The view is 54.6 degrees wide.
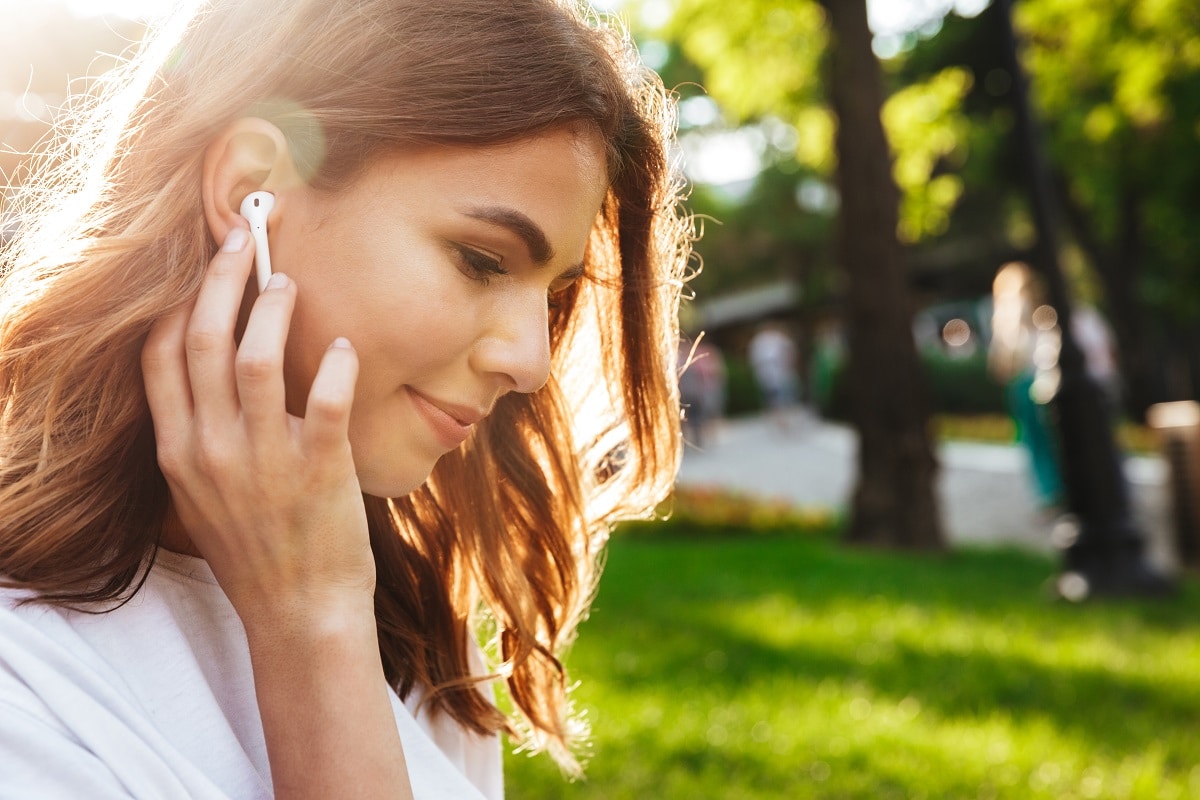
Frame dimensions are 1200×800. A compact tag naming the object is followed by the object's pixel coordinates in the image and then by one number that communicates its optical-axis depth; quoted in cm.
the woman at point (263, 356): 125
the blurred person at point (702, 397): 1988
